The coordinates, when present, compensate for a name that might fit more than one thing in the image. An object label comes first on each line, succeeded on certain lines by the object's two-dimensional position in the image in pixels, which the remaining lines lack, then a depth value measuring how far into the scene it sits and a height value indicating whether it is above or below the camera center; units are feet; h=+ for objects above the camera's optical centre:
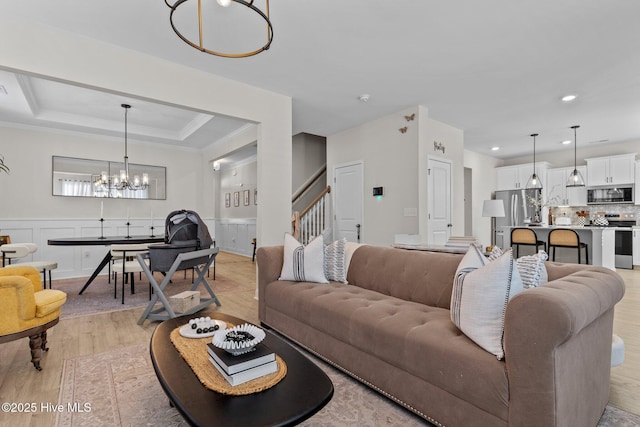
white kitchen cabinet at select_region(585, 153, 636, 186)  22.66 +3.44
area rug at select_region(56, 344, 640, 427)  5.59 -3.56
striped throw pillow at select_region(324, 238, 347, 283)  9.86 -1.45
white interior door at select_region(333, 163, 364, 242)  19.51 +1.01
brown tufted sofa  4.16 -2.14
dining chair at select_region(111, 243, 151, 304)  13.79 -1.78
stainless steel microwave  22.93 +1.61
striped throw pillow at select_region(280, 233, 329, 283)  9.64 -1.41
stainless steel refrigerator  27.25 +0.73
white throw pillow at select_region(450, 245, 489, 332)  5.66 -0.96
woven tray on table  4.15 -2.20
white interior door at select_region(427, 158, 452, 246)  17.40 +0.89
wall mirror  18.89 +2.33
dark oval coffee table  3.58 -2.24
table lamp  22.97 +0.62
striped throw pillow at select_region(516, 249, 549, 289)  5.50 -0.94
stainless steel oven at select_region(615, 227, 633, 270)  21.43 -2.12
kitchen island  18.45 -1.63
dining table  12.93 -1.03
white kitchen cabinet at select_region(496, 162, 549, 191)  26.81 +3.66
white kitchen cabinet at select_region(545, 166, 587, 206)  25.20 +2.13
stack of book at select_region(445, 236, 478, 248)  10.63 -0.87
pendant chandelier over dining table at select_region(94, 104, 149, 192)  18.26 +2.15
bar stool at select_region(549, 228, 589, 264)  17.61 -1.28
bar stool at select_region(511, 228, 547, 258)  19.45 -1.30
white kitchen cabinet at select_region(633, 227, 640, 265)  21.18 -1.95
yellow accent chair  6.77 -2.10
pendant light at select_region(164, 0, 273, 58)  8.73 +5.61
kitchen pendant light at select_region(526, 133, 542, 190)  23.41 +2.73
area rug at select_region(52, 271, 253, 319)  12.45 -3.52
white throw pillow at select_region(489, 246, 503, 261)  6.34 -0.74
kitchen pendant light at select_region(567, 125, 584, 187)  21.90 +2.97
